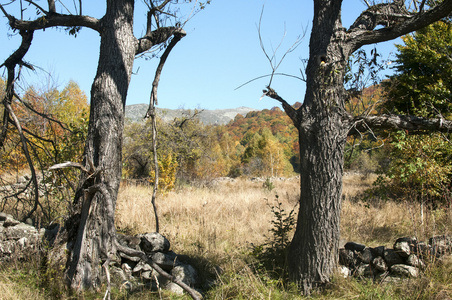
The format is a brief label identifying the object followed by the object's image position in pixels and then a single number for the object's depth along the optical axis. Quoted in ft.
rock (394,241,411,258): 14.87
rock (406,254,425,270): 13.98
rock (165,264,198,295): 15.21
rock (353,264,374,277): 15.04
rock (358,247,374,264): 15.52
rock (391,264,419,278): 13.97
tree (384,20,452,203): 26.58
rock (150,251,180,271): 16.52
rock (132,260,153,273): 16.56
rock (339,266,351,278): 14.49
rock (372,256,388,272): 15.05
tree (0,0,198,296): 13.98
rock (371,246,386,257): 15.61
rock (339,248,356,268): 15.90
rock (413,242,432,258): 13.95
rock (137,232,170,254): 17.44
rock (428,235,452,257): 14.07
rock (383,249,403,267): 15.06
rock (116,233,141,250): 17.52
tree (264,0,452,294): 14.02
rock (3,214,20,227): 17.01
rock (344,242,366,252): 16.17
